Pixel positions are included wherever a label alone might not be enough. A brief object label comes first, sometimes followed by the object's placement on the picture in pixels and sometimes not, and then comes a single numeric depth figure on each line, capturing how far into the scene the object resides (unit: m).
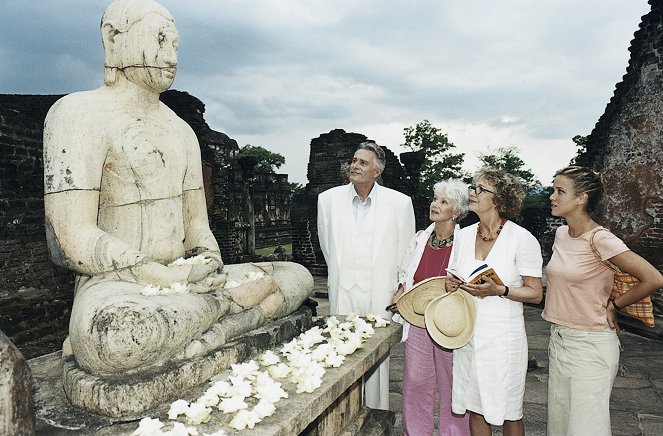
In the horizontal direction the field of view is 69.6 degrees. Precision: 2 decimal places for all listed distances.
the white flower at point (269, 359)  2.33
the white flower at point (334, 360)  2.31
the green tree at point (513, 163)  25.22
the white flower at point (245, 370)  2.13
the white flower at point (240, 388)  1.91
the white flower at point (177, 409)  1.75
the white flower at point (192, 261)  2.65
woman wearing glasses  2.58
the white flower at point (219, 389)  1.91
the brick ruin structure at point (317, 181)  12.49
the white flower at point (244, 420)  1.67
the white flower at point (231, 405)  1.80
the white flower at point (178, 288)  2.38
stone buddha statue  2.13
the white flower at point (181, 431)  1.55
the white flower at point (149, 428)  1.58
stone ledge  1.73
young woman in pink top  2.42
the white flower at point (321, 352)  2.36
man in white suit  3.41
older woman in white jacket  3.00
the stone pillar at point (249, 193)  13.80
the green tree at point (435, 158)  24.41
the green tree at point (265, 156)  40.00
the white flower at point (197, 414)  1.69
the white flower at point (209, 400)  1.82
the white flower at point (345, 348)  2.45
